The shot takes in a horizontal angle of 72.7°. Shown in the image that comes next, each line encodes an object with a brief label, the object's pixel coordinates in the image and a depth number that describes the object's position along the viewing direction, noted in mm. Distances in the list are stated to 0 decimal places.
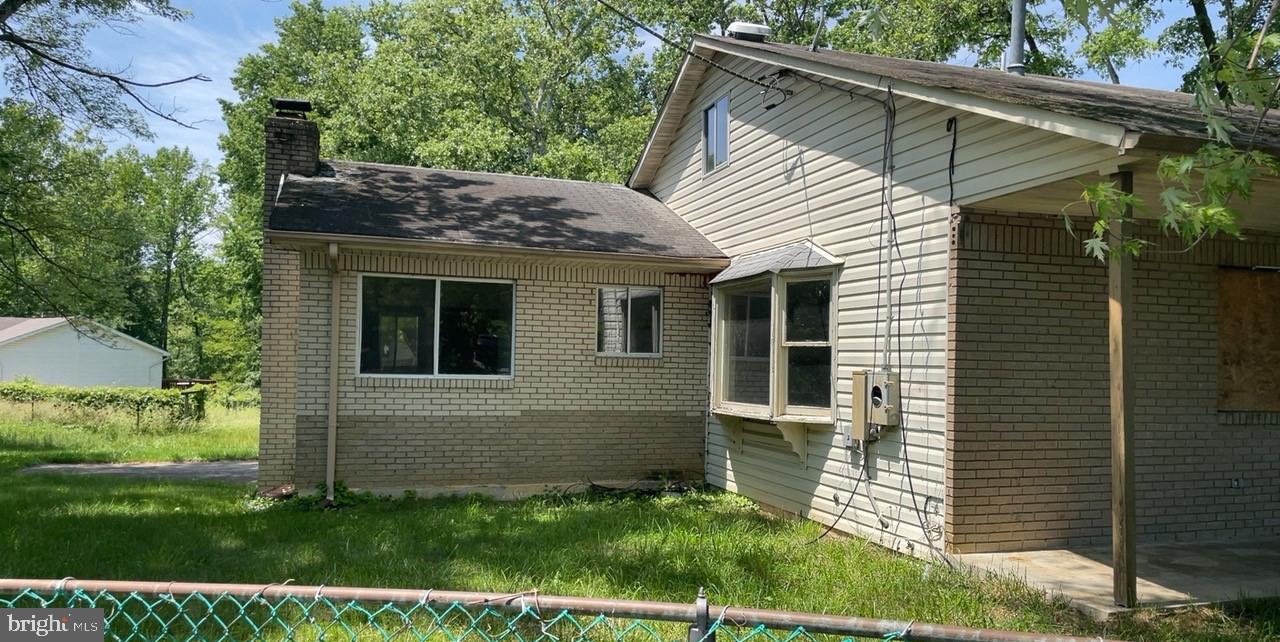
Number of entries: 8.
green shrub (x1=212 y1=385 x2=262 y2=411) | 36031
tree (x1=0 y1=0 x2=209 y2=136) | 10281
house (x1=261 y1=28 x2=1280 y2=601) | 7137
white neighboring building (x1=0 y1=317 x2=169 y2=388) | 38125
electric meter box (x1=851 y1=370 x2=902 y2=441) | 7707
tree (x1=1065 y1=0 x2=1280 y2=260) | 3758
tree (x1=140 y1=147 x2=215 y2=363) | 52062
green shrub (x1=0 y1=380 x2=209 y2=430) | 21719
